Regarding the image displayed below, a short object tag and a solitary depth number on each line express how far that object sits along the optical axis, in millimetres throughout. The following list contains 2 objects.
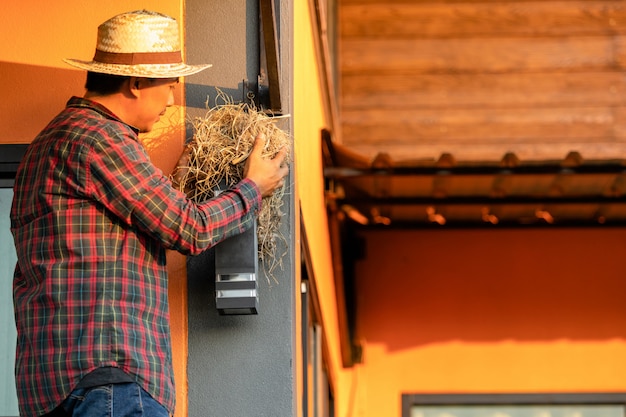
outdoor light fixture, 6692
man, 5580
